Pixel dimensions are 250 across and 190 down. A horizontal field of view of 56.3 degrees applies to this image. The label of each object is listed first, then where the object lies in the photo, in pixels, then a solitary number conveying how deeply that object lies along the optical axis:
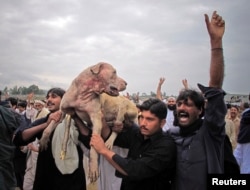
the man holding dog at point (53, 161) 3.34
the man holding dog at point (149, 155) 2.10
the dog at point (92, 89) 2.56
